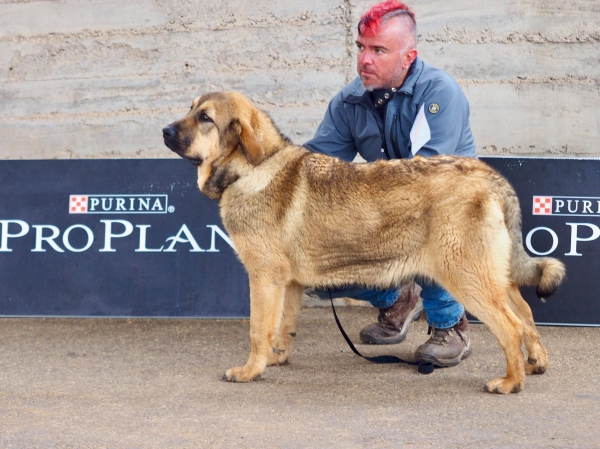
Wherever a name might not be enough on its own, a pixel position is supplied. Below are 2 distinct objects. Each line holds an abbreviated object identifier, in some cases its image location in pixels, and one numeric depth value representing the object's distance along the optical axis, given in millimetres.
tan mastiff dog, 8437
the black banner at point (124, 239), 11984
